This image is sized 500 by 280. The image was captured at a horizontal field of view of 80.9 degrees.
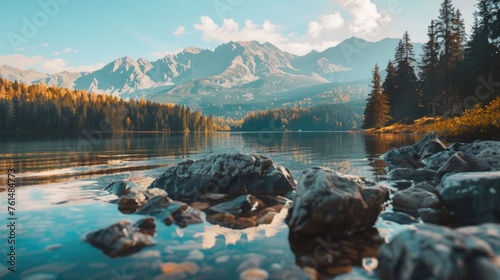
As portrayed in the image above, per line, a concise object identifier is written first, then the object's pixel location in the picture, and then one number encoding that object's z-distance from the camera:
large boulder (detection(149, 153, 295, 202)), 12.52
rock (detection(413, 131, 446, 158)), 23.31
